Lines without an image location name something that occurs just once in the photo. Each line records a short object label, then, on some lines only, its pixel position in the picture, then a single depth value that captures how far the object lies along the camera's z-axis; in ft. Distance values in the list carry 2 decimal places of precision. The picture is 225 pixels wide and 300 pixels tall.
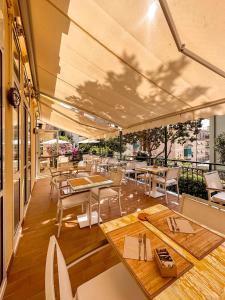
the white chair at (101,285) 2.60
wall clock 6.24
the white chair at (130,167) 19.65
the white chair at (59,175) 15.37
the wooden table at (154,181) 13.92
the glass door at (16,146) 7.97
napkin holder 2.75
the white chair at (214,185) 9.63
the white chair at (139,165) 17.73
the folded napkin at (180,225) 4.11
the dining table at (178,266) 2.47
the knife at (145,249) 3.24
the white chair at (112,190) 10.32
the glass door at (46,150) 26.71
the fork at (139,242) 3.30
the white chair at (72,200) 8.80
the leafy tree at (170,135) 23.36
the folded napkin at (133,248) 3.27
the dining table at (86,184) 9.16
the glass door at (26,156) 11.82
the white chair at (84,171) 17.01
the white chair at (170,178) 13.11
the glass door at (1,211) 5.32
